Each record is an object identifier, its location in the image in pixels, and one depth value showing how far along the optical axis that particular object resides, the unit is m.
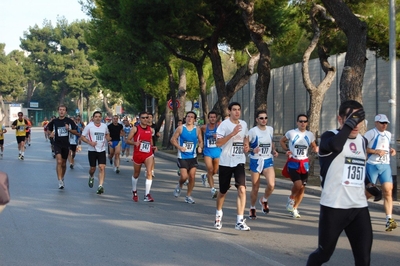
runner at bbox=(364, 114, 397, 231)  9.44
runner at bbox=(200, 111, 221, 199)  13.12
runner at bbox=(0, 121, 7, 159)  24.93
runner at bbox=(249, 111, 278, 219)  10.20
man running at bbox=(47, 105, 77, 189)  14.24
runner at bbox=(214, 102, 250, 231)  8.99
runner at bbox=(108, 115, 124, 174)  19.02
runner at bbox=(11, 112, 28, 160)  24.73
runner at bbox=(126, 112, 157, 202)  12.23
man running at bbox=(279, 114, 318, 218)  10.20
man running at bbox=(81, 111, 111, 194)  13.33
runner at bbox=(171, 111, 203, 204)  12.23
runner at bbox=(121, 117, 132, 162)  26.27
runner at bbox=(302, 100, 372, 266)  5.07
